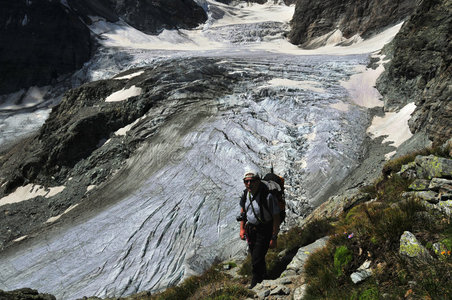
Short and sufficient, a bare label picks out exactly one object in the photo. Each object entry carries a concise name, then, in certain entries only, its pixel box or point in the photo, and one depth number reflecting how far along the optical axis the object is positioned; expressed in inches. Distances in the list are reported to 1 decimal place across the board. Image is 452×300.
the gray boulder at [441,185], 193.2
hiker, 223.1
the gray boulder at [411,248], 139.6
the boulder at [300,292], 171.3
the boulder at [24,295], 254.2
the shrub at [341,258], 170.1
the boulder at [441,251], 133.1
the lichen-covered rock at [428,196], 186.4
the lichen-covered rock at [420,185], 211.2
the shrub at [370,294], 138.4
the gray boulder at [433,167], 212.1
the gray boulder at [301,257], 215.9
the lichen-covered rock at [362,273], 155.0
